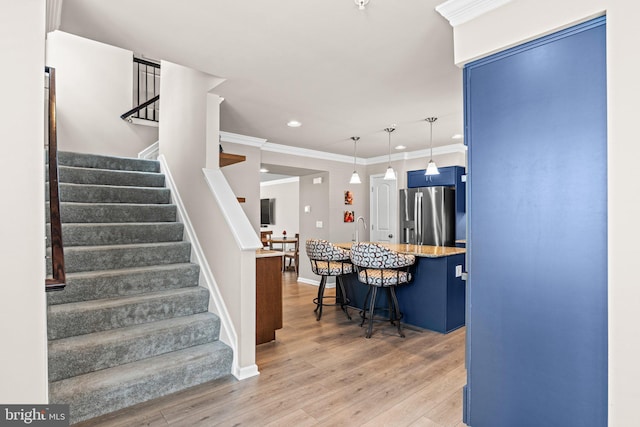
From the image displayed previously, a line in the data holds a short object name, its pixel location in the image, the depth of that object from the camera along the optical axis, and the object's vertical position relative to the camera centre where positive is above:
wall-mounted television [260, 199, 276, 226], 10.48 +0.04
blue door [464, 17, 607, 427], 1.54 -0.10
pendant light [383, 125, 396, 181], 4.63 +0.55
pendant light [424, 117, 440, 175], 4.01 +0.61
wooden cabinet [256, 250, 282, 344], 3.34 -0.84
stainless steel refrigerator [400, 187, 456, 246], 5.48 -0.04
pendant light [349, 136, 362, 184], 5.00 +0.54
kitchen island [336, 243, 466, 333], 3.75 -0.92
